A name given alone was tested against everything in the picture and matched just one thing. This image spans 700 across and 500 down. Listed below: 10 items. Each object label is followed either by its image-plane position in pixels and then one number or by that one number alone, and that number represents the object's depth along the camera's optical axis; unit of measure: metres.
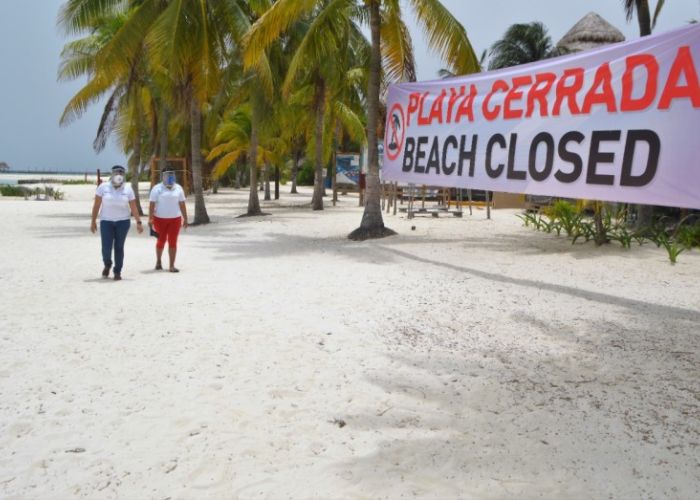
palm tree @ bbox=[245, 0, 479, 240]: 11.52
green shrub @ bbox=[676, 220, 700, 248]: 10.49
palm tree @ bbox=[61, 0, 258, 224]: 14.12
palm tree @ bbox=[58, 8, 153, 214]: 18.27
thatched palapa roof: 15.70
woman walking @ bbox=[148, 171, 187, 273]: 8.52
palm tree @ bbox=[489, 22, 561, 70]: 27.80
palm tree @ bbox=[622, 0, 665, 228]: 12.59
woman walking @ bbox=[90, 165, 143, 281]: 7.95
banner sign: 5.92
